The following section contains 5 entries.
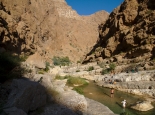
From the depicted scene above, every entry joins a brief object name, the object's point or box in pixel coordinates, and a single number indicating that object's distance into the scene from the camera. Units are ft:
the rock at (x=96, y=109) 21.12
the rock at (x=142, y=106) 28.88
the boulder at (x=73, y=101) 18.63
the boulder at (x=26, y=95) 13.69
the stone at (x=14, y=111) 11.68
